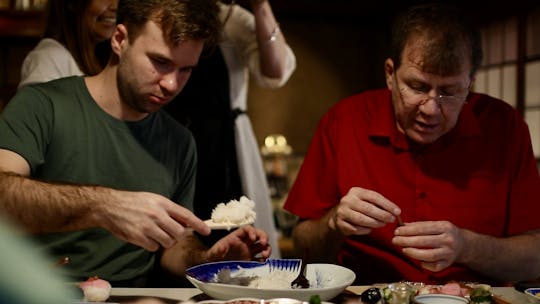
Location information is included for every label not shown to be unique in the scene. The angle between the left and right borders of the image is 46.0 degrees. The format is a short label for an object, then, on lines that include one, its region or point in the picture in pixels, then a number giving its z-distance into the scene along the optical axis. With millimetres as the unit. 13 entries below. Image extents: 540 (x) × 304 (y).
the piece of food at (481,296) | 1355
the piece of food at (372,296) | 1371
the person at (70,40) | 2256
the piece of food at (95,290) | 1316
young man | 1747
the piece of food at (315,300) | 1150
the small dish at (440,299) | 1355
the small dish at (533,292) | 1423
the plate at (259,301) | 1204
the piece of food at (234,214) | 1536
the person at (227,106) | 2727
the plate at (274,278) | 1316
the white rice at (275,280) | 1452
